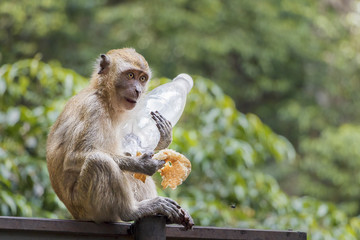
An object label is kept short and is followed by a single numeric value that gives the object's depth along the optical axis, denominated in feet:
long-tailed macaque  22.89
